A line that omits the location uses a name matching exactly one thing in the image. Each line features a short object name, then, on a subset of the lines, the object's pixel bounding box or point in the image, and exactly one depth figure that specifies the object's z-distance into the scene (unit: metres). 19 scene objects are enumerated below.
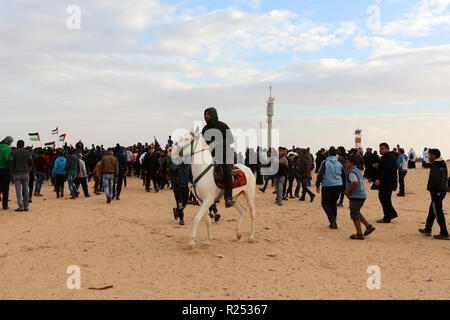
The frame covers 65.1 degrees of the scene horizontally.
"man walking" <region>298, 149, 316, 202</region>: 15.96
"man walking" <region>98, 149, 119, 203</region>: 15.12
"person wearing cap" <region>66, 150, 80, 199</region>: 16.53
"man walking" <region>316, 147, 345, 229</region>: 10.11
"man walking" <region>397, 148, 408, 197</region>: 17.50
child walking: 8.65
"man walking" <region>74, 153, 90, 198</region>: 16.85
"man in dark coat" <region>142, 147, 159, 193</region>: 19.32
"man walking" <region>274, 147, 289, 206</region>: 14.61
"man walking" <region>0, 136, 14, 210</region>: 12.75
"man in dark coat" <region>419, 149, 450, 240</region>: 8.78
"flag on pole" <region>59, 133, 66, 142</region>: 35.69
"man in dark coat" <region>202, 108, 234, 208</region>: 7.72
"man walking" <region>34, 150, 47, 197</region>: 17.43
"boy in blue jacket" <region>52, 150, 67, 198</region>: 16.48
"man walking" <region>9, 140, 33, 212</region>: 12.69
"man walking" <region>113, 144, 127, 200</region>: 17.12
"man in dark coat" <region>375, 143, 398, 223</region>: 10.80
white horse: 7.58
